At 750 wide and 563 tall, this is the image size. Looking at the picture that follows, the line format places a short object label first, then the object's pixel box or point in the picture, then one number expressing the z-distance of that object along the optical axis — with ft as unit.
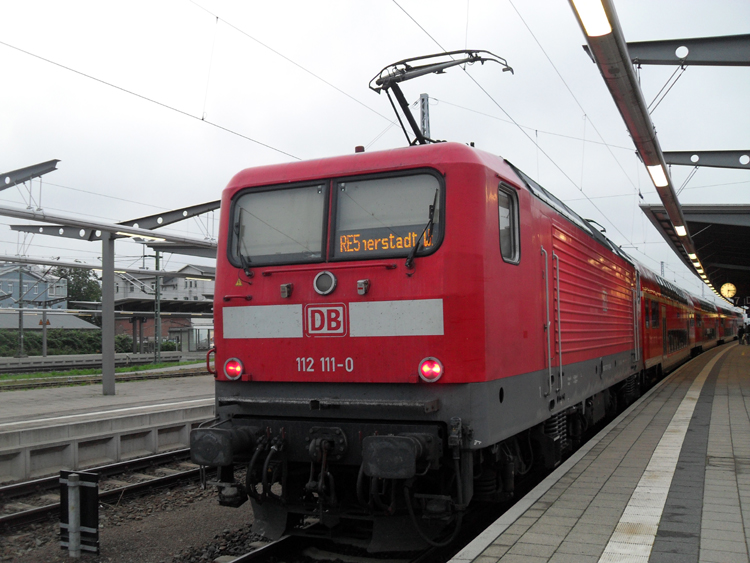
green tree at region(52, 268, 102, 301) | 201.54
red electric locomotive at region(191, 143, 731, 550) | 16.30
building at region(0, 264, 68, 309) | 205.76
